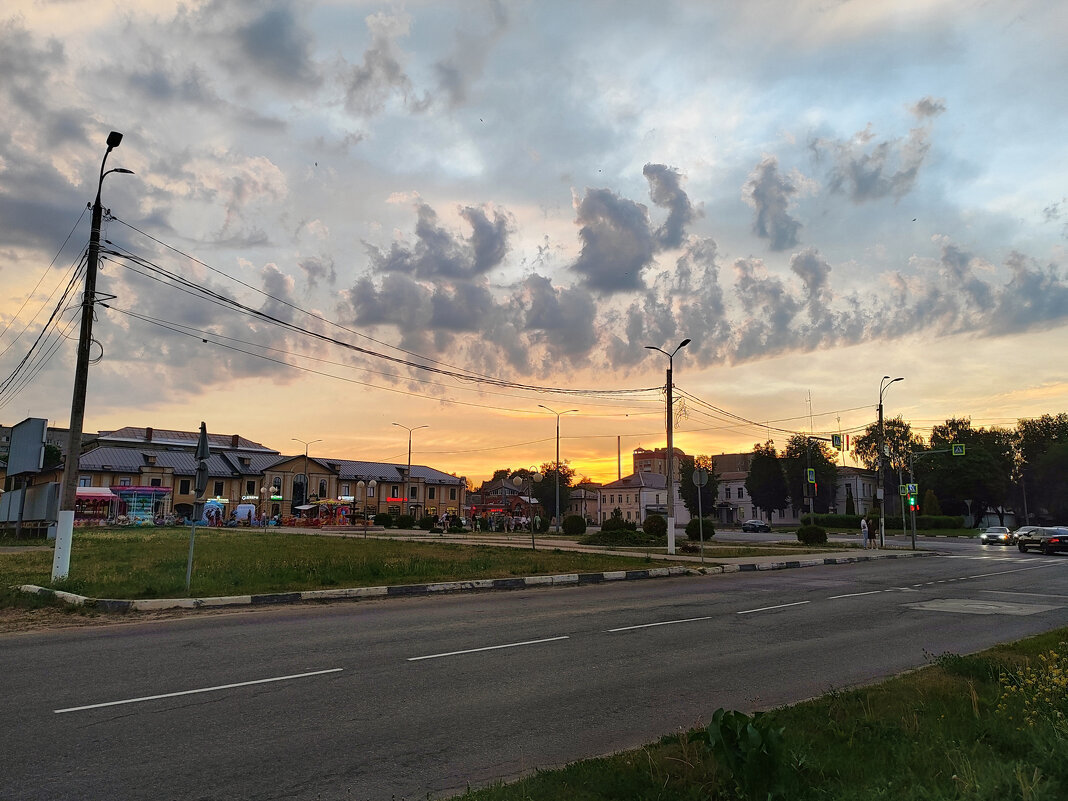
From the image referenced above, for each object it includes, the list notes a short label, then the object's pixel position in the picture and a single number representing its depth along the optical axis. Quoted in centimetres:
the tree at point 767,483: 10512
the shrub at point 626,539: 3618
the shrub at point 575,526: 5119
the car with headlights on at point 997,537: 5116
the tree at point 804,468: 10300
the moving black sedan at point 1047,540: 3719
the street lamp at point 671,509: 2899
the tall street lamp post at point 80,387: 1547
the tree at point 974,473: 8944
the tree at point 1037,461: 9338
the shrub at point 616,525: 4212
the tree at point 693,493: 10800
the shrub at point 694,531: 4138
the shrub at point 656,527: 4097
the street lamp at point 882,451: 3978
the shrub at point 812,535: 4294
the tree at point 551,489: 14212
